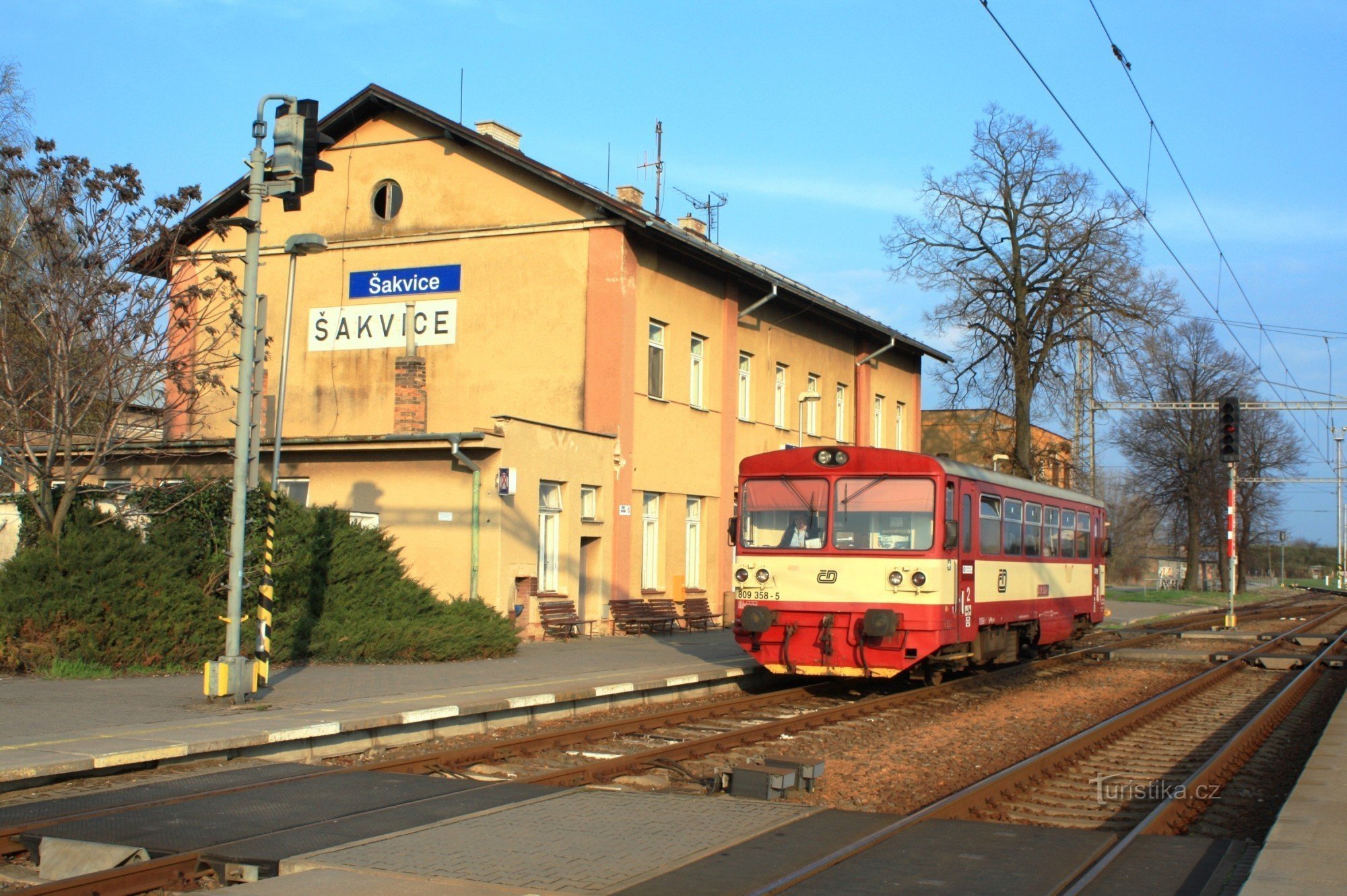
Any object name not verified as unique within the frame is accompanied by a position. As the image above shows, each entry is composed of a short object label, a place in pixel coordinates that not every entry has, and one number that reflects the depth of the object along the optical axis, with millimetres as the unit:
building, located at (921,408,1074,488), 41000
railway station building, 20781
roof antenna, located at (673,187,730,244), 35562
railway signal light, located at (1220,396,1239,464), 27203
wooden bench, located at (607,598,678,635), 23375
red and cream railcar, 14367
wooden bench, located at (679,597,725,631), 25594
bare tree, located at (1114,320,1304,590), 58969
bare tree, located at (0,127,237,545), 15430
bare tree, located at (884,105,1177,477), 35344
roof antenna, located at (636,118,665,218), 35281
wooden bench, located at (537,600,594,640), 21328
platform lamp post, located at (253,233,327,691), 12805
